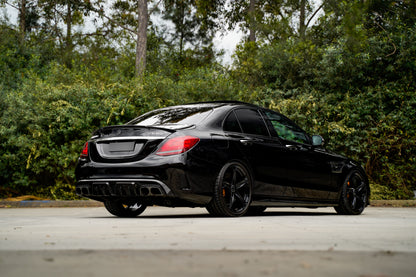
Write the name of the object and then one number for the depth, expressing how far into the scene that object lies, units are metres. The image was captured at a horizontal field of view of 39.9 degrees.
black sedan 7.48
